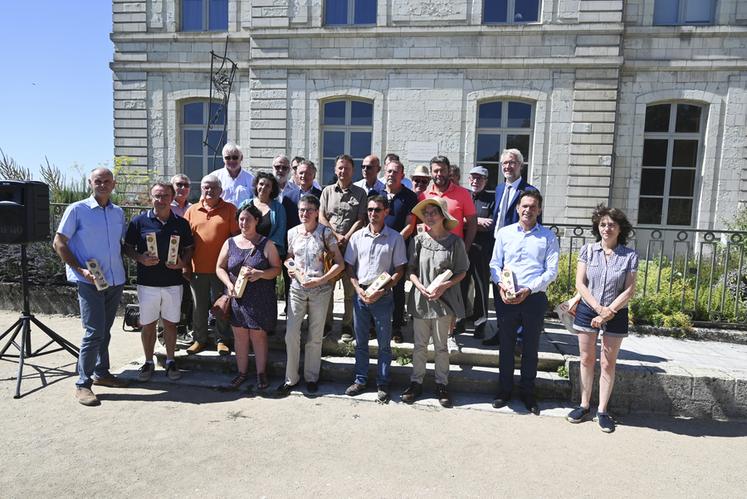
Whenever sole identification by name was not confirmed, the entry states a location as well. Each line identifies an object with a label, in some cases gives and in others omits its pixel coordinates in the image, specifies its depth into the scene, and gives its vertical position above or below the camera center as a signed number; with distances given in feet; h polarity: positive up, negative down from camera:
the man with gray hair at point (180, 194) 17.15 -0.32
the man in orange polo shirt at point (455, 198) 15.58 -0.09
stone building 36.17 +8.48
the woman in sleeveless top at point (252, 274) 14.47 -2.55
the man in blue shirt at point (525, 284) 13.53 -2.36
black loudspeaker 15.65 -1.05
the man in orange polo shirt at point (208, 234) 15.58 -1.52
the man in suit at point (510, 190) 15.89 +0.25
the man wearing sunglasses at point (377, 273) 13.97 -2.32
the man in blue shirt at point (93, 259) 13.94 -2.24
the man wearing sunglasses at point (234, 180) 17.83 +0.26
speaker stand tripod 15.26 -5.41
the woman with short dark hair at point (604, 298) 12.70 -2.53
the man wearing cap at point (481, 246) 17.04 -1.75
